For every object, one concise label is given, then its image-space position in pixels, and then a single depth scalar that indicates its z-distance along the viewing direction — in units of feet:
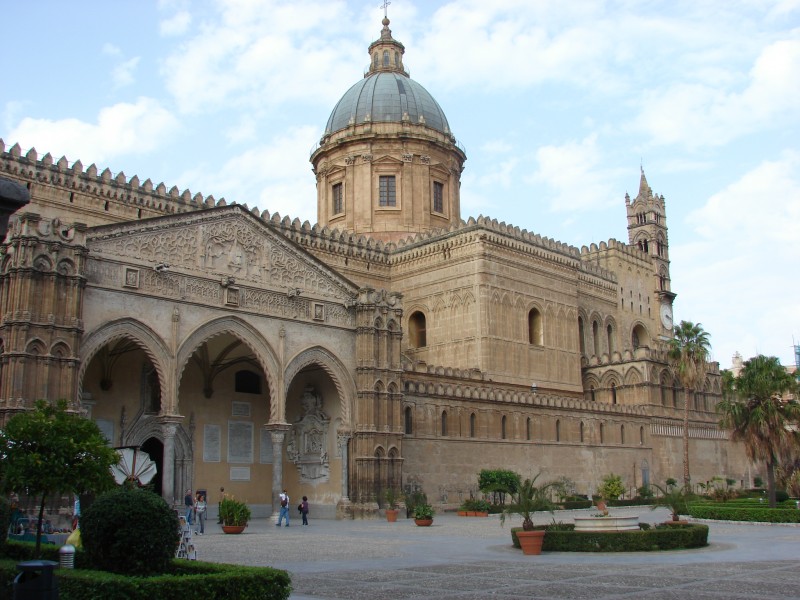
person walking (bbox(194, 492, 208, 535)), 82.38
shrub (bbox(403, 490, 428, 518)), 108.27
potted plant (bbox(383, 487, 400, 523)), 103.65
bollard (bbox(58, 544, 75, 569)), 35.86
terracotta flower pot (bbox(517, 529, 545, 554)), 58.85
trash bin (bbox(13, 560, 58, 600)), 21.21
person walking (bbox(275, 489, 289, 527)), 93.76
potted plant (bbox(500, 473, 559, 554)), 59.00
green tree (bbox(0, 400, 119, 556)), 43.75
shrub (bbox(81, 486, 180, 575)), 35.29
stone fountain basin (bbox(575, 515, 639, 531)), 62.54
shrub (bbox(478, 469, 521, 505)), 120.16
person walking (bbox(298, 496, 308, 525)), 96.43
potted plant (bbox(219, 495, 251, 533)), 80.79
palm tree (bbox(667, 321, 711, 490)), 160.15
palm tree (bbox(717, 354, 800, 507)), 104.17
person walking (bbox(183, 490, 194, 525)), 87.15
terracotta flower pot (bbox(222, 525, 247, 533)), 81.10
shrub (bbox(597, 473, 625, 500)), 134.62
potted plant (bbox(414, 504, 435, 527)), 91.76
